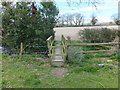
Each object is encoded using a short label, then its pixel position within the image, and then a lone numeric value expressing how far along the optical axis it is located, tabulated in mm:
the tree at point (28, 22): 6207
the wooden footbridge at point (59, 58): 4882
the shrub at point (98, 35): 9352
